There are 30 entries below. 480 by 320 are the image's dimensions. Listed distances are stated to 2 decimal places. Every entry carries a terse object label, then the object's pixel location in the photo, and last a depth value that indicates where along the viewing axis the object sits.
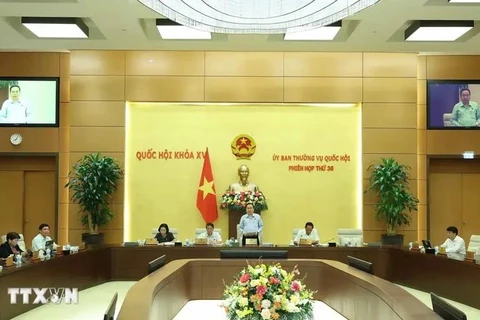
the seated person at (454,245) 9.04
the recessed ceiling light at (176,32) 9.66
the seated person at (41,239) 9.06
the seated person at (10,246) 7.93
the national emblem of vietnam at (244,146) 12.67
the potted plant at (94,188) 11.73
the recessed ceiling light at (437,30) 9.45
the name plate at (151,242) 10.05
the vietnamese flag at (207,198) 12.56
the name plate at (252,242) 9.51
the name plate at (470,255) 8.22
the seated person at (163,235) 10.48
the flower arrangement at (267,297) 4.47
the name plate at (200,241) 9.91
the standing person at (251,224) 10.80
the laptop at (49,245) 8.42
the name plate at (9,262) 7.01
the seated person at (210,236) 10.17
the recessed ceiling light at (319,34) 9.74
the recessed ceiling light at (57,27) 9.47
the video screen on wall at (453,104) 12.69
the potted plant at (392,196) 11.87
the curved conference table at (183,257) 7.28
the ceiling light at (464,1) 8.32
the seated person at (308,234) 10.33
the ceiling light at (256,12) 4.98
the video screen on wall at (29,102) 12.66
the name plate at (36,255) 7.71
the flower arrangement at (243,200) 12.02
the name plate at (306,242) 9.80
